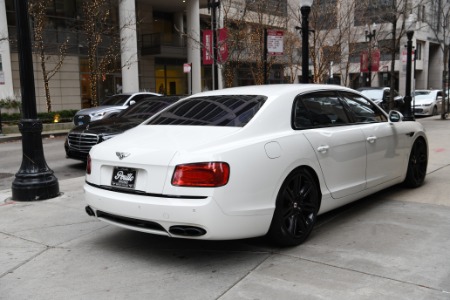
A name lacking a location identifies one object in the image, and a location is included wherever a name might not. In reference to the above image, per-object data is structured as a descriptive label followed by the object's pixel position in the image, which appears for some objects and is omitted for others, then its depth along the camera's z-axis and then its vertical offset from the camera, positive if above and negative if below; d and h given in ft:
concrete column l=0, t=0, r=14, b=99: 68.59 +5.51
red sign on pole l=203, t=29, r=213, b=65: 56.93 +5.49
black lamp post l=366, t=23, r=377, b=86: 79.17 +5.83
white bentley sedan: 12.37 -2.24
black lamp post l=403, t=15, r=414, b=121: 59.62 +1.62
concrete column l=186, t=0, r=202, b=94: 96.94 +9.99
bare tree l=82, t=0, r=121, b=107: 77.71 +9.87
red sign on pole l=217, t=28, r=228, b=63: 52.54 +5.07
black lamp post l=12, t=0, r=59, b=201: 21.27 -2.16
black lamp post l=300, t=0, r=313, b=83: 33.12 +4.05
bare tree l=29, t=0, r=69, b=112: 70.08 +10.73
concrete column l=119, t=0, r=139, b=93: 84.58 +9.27
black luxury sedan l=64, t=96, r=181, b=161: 29.81 -2.42
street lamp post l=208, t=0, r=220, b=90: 51.60 +6.23
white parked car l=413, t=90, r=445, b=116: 79.46 -3.02
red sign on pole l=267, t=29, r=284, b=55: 39.93 +4.14
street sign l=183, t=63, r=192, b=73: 86.38 +4.40
